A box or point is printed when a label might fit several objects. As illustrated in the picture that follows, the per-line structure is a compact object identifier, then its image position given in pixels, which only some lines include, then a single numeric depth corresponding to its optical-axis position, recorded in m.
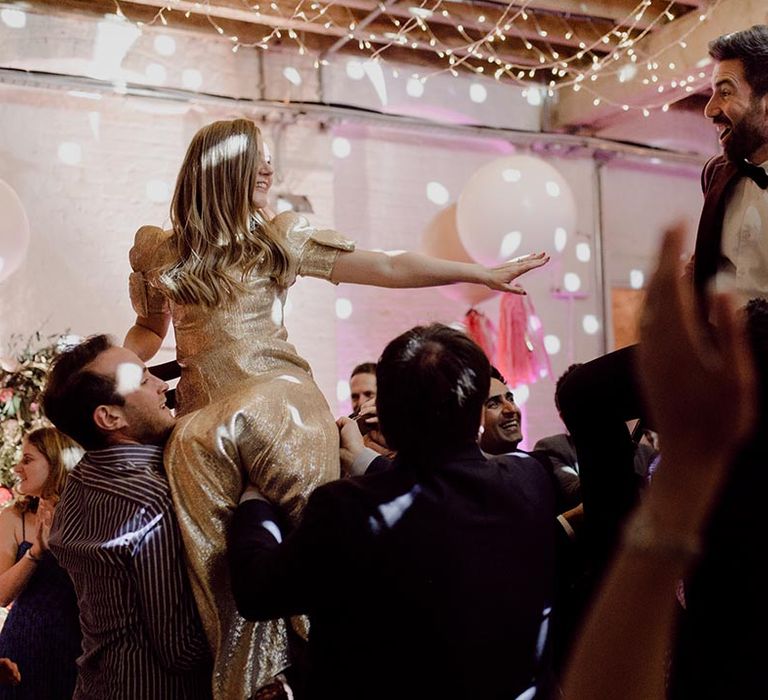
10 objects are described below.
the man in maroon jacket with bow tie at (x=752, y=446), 1.50
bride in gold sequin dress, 2.05
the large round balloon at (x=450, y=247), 5.89
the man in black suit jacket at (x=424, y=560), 1.57
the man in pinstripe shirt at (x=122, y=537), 2.05
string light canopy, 5.79
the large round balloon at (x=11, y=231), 4.65
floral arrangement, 4.57
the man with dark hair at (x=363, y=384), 4.43
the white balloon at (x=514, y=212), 5.37
